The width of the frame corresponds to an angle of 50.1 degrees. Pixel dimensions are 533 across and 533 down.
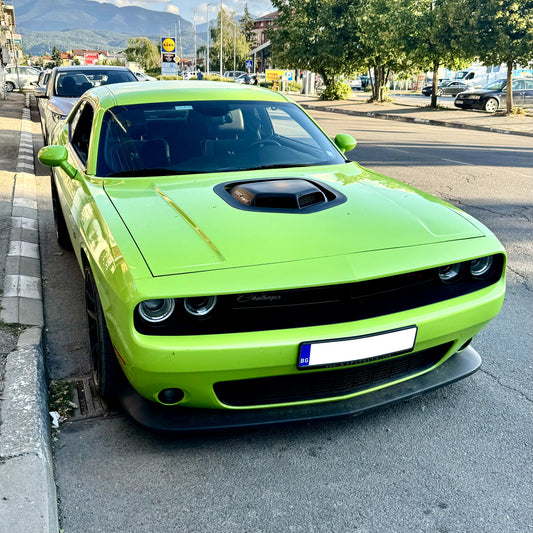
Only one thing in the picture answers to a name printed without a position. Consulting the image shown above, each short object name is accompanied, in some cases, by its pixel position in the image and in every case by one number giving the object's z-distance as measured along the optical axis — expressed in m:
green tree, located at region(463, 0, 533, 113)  19.55
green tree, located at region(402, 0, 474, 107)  21.88
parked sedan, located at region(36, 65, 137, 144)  10.24
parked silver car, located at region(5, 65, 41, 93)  34.09
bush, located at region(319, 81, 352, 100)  32.94
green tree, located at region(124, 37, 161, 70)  86.94
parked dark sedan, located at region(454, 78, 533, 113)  23.09
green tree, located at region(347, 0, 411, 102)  26.36
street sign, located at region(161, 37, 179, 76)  27.89
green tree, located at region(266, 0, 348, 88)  31.08
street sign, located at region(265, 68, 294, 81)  42.97
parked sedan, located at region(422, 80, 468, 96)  38.66
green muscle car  2.16
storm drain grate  2.75
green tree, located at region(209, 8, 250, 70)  91.44
